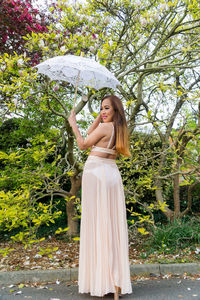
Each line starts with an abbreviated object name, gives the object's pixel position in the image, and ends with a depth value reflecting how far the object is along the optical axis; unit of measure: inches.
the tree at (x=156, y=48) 186.4
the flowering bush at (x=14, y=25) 223.9
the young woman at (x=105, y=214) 119.0
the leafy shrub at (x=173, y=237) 183.3
